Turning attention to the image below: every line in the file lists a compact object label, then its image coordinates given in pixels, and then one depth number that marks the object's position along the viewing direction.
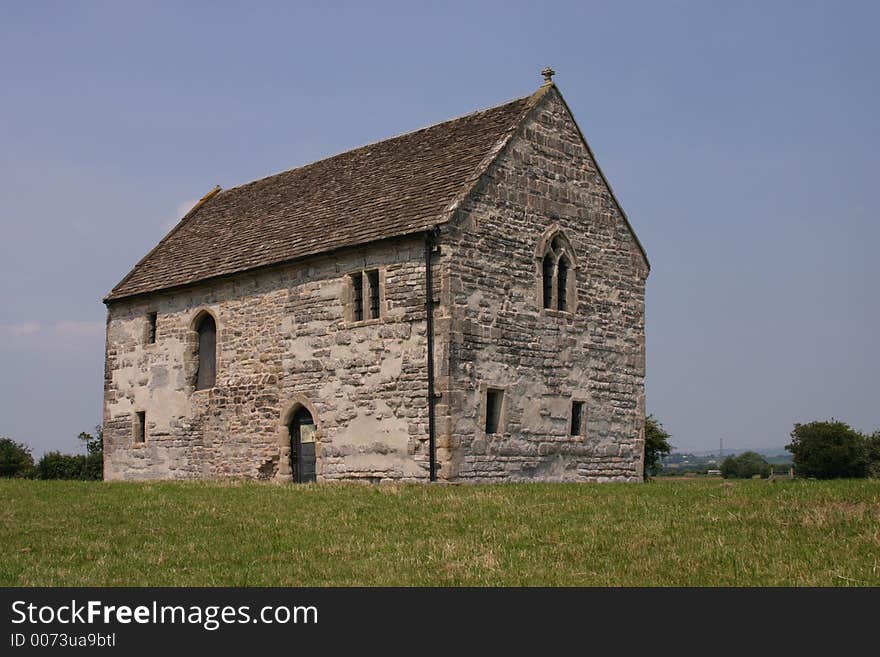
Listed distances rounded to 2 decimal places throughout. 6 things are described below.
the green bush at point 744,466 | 57.94
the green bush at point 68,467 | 43.00
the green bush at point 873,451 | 36.97
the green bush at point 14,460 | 45.59
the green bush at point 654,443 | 37.09
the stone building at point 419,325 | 23.62
